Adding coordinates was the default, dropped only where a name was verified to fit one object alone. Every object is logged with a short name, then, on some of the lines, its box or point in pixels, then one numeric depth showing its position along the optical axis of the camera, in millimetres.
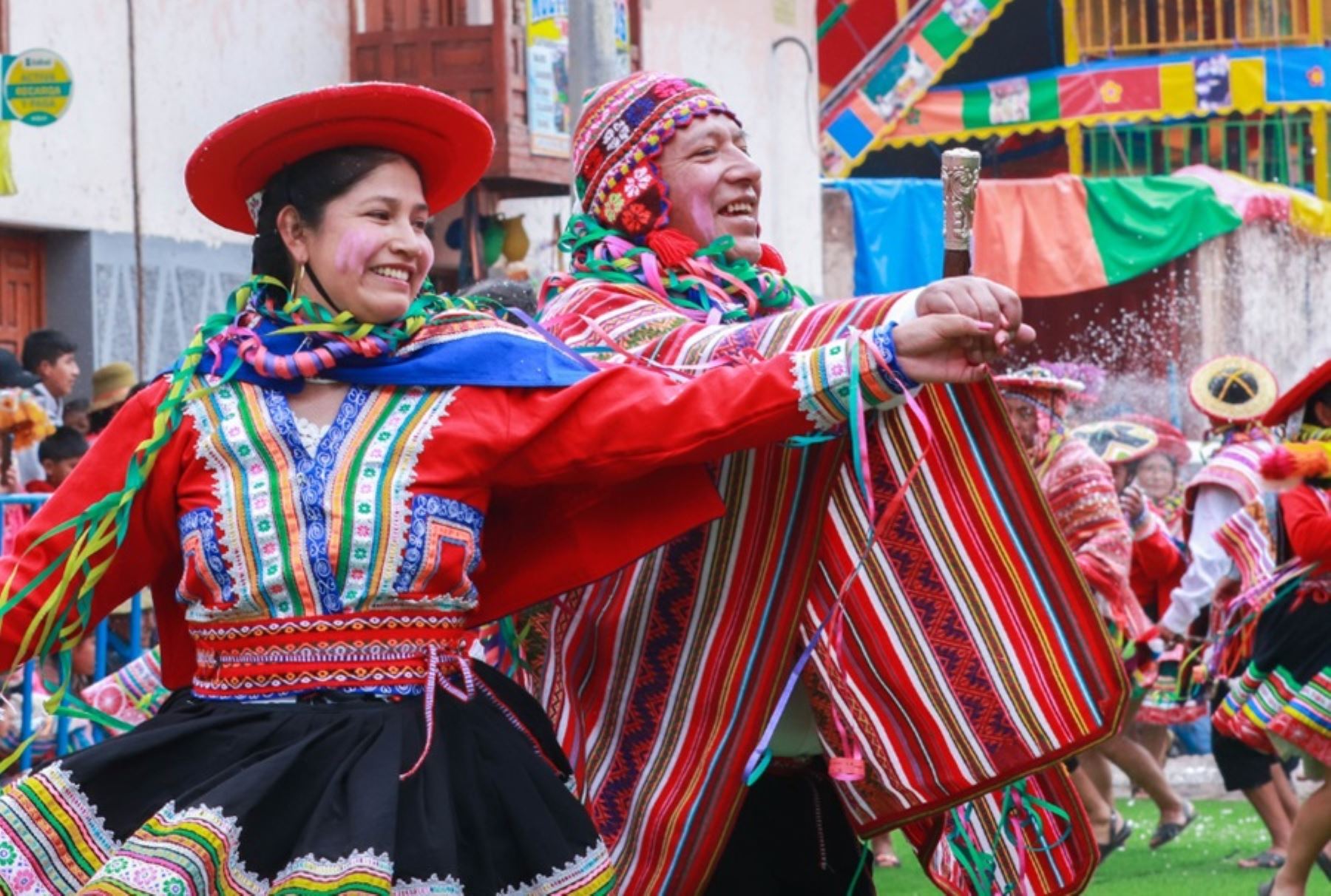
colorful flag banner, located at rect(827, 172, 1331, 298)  20375
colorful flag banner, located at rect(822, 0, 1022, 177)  24406
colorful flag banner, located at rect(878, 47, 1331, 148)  24422
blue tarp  19750
